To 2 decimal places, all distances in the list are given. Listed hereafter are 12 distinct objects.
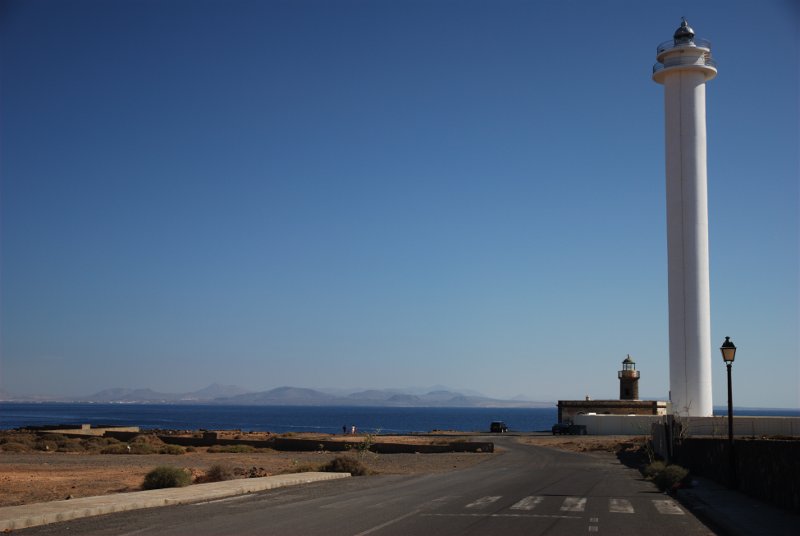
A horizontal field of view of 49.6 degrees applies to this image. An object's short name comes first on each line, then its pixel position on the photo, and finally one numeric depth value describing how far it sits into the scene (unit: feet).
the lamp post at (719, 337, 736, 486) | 79.61
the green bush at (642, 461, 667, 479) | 93.70
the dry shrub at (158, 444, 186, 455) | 157.89
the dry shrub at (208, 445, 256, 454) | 165.47
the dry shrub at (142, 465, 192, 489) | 75.72
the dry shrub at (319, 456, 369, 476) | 100.53
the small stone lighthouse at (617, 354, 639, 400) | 281.95
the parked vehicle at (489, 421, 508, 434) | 282.56
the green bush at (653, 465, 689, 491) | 80.84
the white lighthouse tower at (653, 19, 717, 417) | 173.06
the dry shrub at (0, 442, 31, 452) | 162.27
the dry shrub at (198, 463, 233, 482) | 86.28
